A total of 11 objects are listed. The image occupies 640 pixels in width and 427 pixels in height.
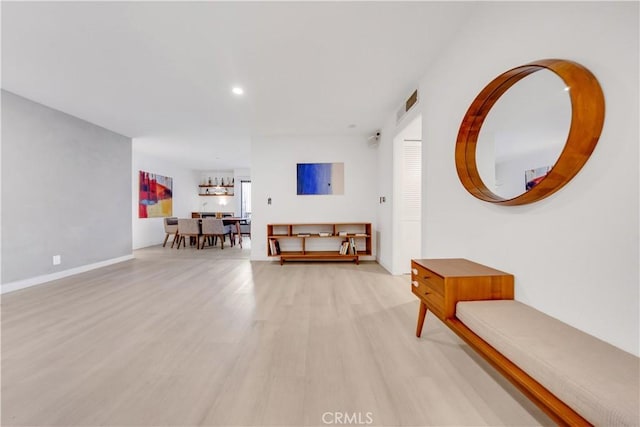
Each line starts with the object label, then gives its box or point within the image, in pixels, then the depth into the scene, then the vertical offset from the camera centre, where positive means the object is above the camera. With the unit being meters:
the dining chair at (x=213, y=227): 6.00 -0.41
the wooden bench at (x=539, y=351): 0.70 -0.53
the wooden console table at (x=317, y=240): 4.40 -0.58
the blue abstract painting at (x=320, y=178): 4.66 +0.65
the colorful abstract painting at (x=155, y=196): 6.52 +0.45
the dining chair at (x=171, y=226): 6.42 -0.41
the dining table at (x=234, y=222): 6.55 -0.31
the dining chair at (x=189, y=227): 6.11 -0.42
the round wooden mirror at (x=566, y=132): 1.00 +0.37
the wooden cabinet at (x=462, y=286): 1.40 -0.45
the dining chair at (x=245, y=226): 7.21 -0.46
